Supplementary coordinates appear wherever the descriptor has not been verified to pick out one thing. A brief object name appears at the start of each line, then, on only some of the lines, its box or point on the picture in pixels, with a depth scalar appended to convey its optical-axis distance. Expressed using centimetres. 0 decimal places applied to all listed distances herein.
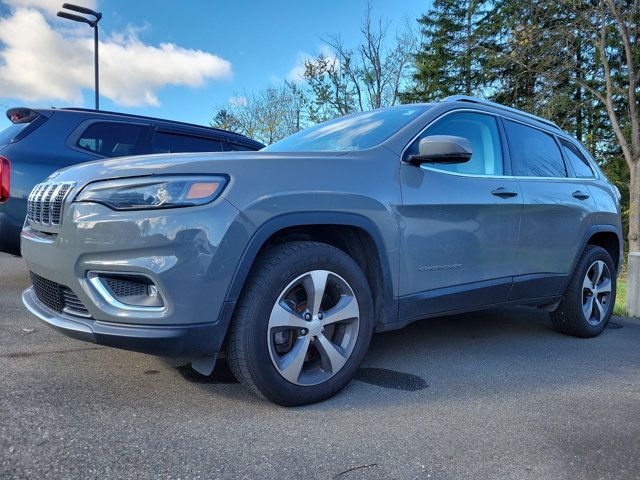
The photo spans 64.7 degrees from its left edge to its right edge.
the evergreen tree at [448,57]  2245
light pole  1303
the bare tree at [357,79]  2230
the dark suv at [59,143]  447
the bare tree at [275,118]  2394
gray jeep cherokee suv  224
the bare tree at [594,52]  1620
